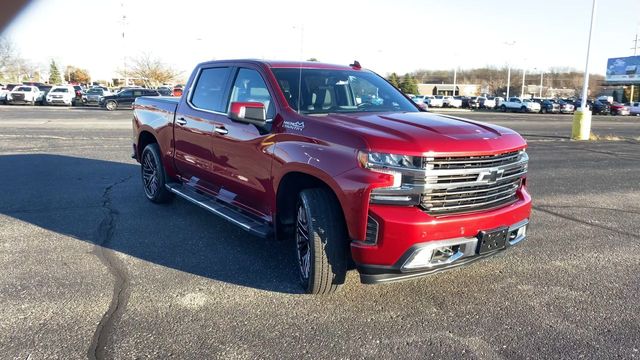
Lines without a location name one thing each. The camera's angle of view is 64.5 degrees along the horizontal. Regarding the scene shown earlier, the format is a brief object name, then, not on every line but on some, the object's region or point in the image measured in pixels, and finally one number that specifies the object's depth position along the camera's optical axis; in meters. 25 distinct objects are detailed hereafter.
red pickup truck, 3.41
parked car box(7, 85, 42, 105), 38.47
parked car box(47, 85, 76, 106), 38.57
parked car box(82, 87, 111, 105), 39.16
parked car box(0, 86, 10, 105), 39.59
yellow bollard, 18.56
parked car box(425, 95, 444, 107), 64.19
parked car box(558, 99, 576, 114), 55.86
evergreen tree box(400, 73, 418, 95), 84.03
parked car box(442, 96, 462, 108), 65.50
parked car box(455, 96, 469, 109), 67.38
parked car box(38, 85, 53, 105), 39.94
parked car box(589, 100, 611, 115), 55.73
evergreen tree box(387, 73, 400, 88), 84.30
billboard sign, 71.50
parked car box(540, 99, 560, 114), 55.69
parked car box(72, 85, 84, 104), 41.31
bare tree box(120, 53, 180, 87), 75.81
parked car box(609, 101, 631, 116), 55.25
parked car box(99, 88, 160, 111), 35.69
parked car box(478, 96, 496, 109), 62.92
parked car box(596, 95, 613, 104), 57.97
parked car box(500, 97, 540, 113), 55.69
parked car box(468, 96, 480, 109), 65.12
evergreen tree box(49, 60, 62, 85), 93.50
